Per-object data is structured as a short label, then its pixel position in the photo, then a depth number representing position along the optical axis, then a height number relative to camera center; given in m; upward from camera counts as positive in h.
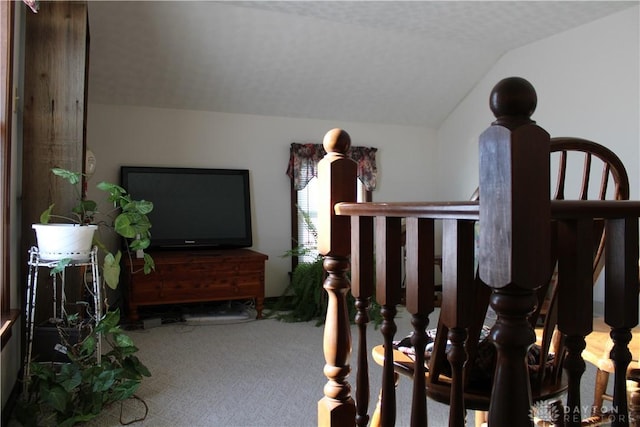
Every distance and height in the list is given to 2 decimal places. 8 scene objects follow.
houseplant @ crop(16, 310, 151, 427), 2.09 -0.76
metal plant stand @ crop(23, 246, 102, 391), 2.18 -0.38
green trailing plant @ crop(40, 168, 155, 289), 2.28 +0.00
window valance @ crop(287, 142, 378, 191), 5.14 +0.64
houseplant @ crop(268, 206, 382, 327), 4.33 -0.72
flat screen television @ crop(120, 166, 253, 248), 4.53 +0.16
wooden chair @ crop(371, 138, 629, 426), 1.01 -0.31
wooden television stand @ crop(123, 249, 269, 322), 4.04 -0.52
